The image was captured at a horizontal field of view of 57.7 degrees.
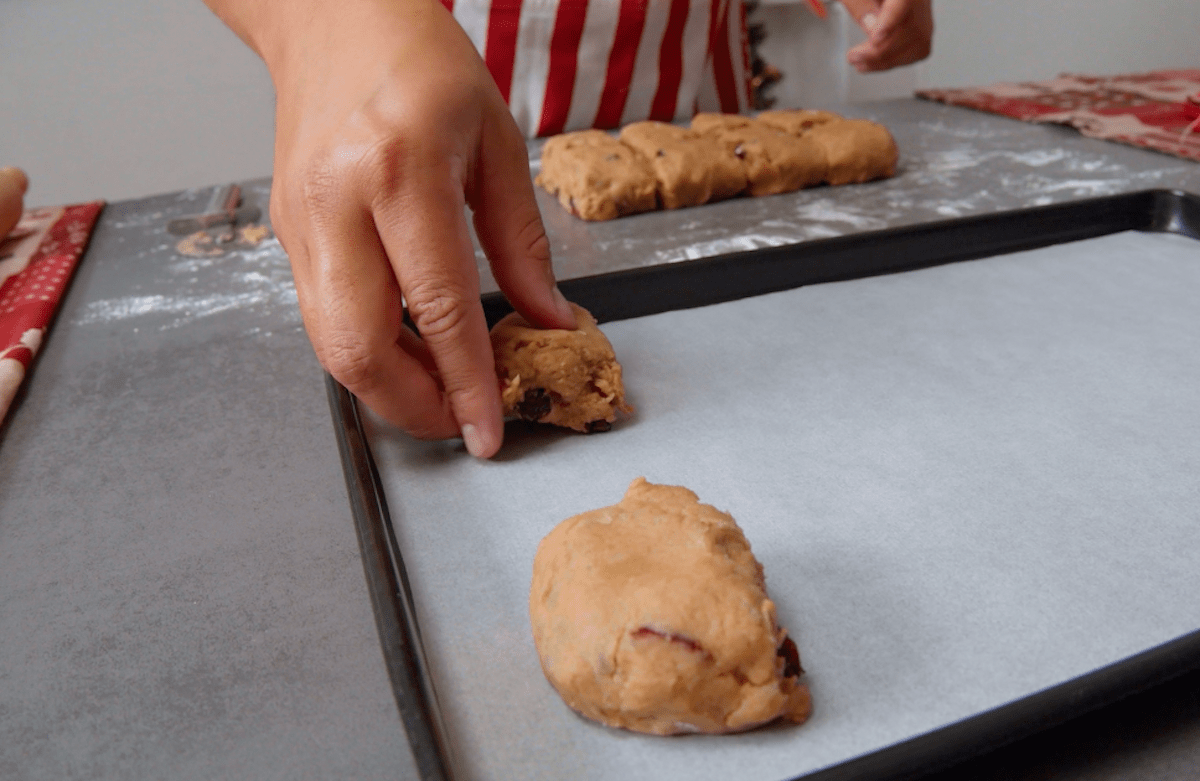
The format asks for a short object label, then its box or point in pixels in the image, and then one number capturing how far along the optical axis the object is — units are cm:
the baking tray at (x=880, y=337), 25
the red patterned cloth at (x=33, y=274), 45
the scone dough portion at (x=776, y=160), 61
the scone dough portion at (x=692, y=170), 60
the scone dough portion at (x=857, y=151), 62
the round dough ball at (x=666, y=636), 26
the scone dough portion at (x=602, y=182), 58
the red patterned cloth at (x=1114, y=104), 68
